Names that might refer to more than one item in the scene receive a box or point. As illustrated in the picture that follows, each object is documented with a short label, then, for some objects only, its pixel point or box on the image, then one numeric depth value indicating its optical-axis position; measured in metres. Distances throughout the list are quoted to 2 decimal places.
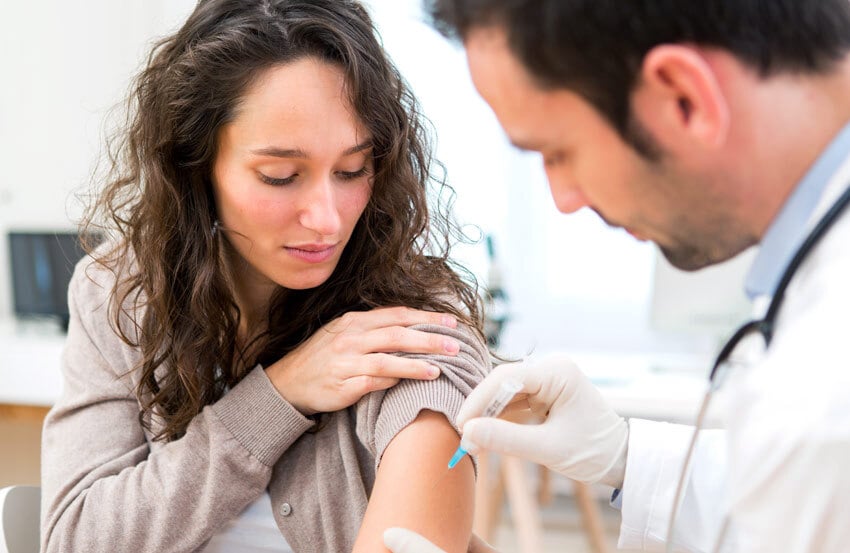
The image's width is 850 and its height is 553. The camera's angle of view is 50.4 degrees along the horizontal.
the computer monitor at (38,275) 3.66
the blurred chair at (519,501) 2.62
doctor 0.67
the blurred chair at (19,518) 1.45
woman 1.32
